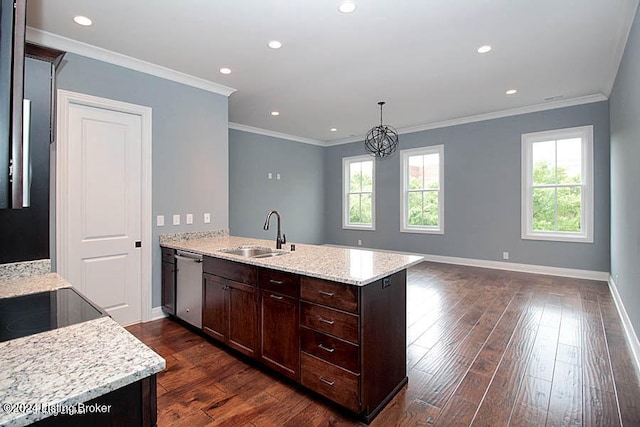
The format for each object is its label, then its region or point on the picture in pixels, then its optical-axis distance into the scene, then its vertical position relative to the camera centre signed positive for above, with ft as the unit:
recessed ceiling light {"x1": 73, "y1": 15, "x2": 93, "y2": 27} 8.64 +5.32
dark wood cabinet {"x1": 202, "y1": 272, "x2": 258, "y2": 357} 8.06 -2.68
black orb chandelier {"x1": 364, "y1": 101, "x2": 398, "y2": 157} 16.90 +4.25
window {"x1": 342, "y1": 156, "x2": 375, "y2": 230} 25.54 +1.80
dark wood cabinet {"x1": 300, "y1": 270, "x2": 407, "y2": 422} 6.02 -2.56
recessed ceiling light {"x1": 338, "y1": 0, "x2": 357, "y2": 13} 8.05 +5.32
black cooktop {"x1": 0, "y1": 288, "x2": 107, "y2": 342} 3.71 -1.30
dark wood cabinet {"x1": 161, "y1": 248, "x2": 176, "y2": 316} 11.10 -2.39
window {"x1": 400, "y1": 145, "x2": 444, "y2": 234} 21.74 +1.71
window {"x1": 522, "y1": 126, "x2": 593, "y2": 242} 16.60 +1.60
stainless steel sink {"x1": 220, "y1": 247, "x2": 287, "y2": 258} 9.92 -1.18
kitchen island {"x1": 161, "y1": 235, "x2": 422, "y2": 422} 6.10 -2.29
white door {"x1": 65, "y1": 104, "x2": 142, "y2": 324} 9.98 +0.22
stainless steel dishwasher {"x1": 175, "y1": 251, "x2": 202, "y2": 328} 9.92 -2.38
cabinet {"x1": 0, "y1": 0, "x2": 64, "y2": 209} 2.04 +0.73
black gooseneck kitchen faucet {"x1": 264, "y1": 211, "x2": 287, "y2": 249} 10.07 -0.88
